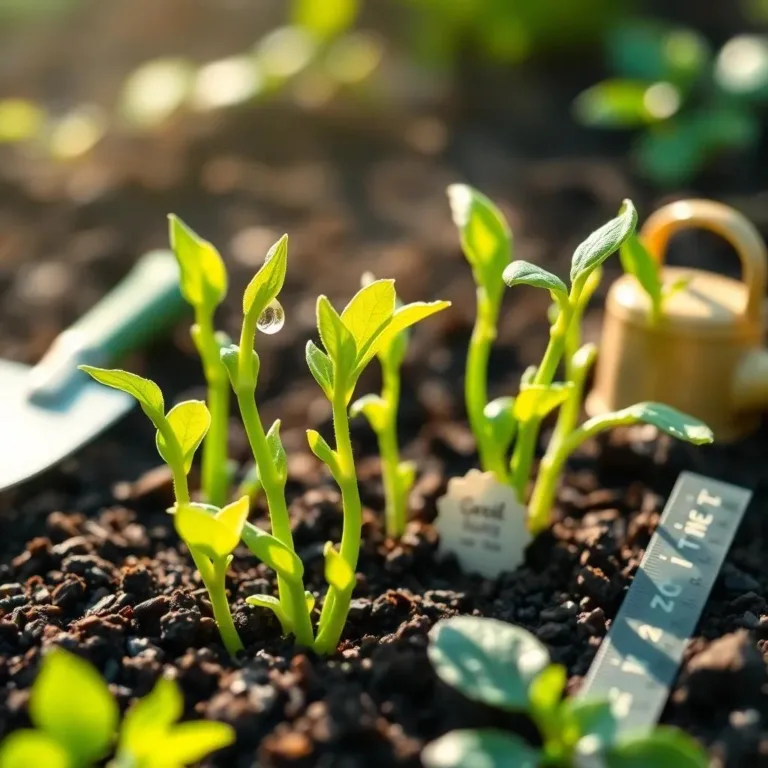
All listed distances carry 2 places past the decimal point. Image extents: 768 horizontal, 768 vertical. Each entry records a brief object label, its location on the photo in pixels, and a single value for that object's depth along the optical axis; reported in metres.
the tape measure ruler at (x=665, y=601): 0.57
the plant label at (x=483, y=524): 0.63
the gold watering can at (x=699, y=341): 0.68
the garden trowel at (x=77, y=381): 0.67
